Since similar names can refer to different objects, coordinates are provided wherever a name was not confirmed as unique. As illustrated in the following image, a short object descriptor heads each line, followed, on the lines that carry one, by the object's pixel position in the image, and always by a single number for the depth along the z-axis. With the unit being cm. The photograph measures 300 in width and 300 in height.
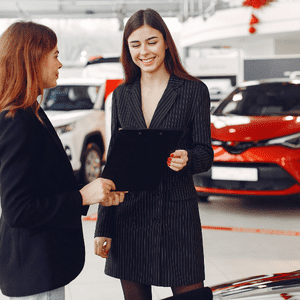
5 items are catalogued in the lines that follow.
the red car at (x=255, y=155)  443
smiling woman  160
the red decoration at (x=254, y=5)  1122
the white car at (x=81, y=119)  602
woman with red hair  118
